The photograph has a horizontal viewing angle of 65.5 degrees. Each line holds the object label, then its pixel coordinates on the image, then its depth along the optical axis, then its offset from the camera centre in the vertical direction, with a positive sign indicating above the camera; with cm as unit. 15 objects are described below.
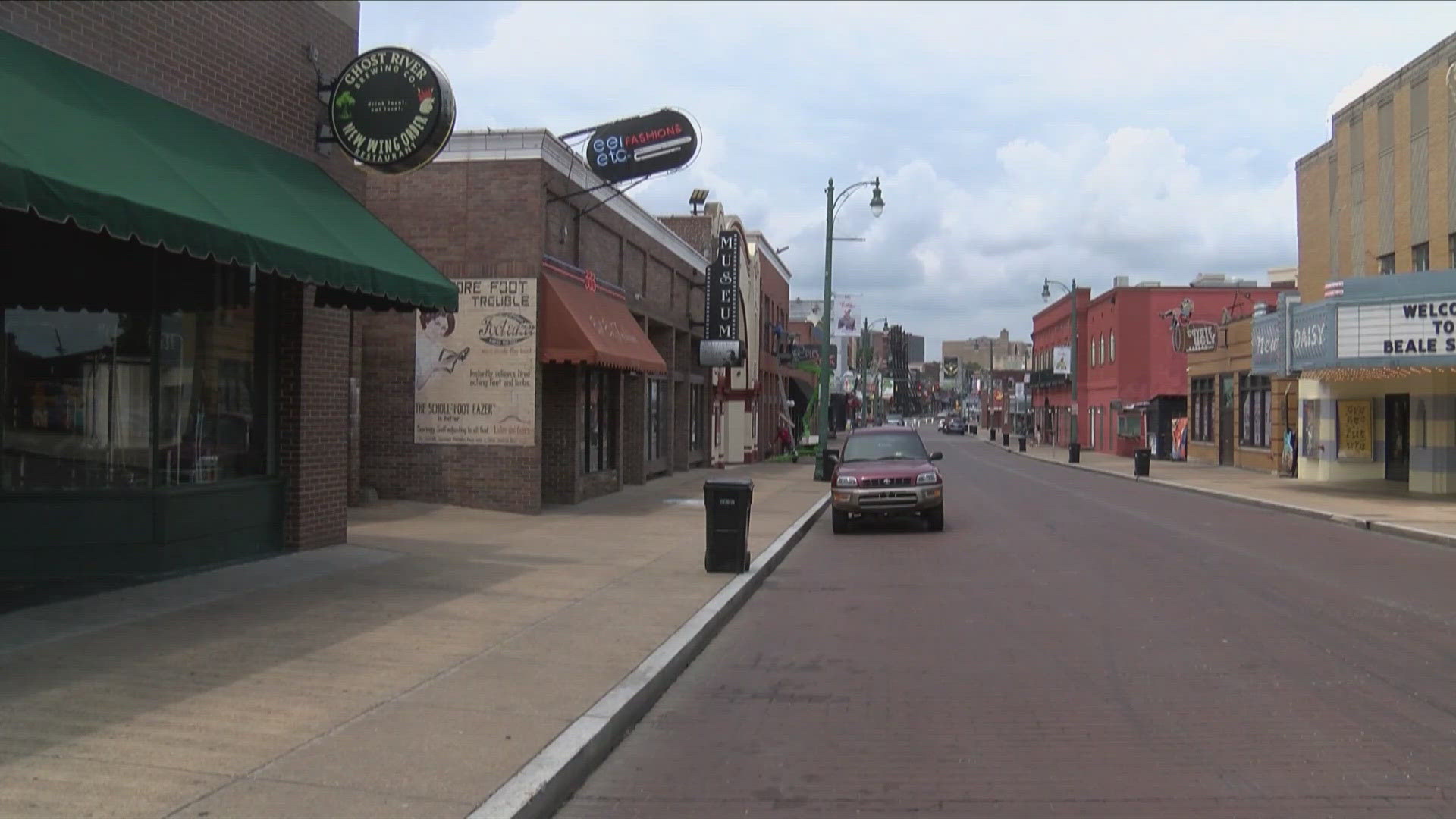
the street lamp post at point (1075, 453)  4556 -167
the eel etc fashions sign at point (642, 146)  1809 +430
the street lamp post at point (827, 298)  3172 +321
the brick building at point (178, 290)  816 +109
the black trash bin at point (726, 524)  1251 -125
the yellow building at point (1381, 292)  2366 +260
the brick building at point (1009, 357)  12556 +757
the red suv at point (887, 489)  1748 -121
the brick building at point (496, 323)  1775 +141
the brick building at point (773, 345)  4509 +277
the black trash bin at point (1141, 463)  3425 -153
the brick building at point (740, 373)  3338 +125
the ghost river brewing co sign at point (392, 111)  1108 +299
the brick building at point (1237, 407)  3419 +17
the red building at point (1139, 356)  4944 +270
